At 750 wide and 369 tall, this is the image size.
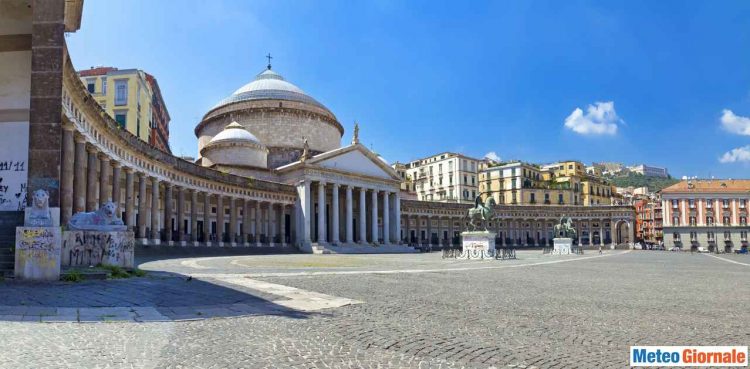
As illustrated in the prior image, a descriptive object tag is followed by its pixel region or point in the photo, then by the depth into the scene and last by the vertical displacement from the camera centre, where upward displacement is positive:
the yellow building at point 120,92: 63.84 +16.23
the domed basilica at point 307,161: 62.62 +8.04
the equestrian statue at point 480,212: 39.62 +0.83
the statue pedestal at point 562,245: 60.07 -2.59
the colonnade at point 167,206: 29.39 +1.76
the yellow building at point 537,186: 110.81 +7.71
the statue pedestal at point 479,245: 38.53 -1.58
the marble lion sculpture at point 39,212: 14.61 +0.47
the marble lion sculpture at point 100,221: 16.94 +0.24
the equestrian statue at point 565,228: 62.62 -0.72
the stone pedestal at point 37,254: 14.10 -0.65
